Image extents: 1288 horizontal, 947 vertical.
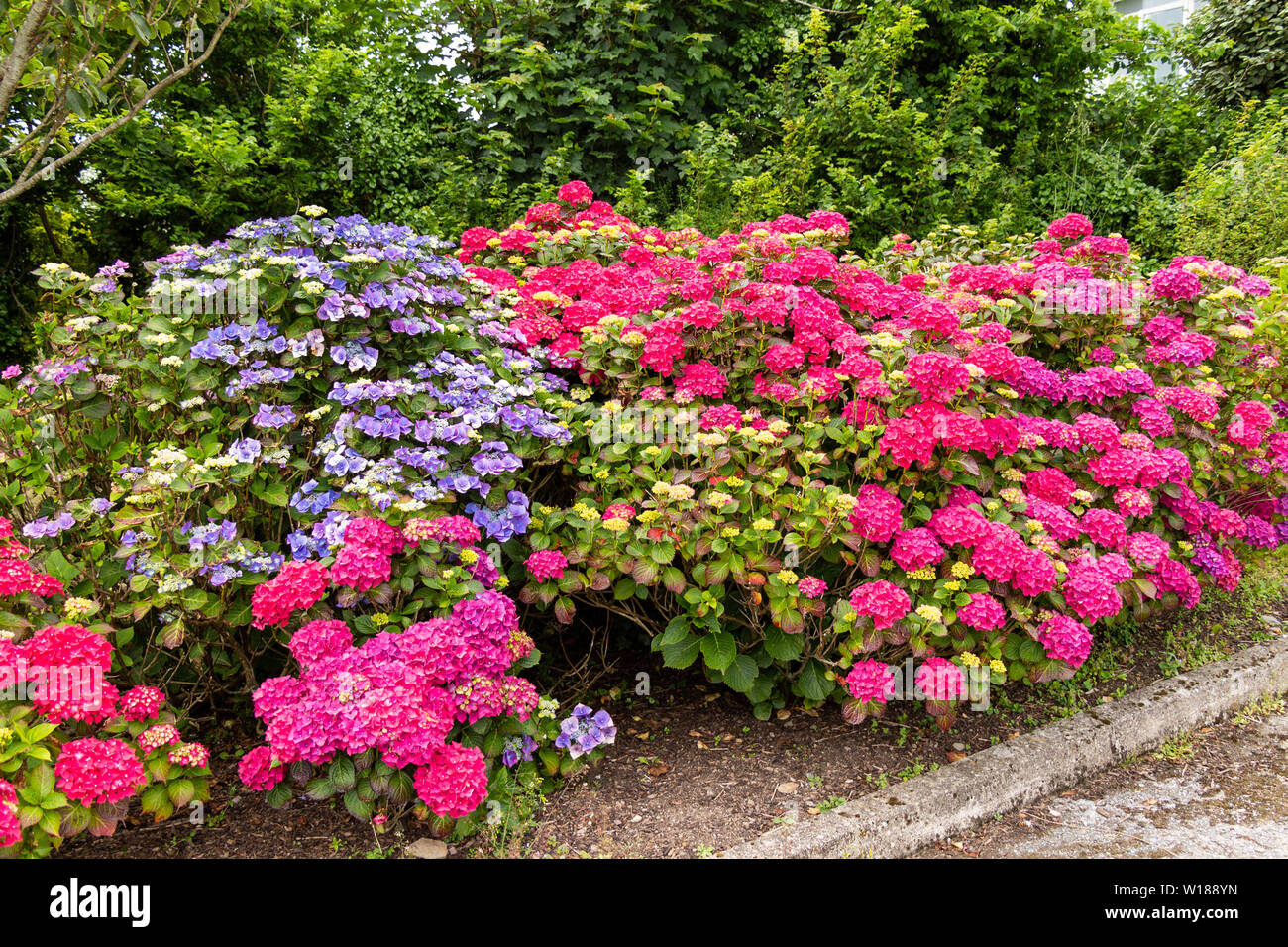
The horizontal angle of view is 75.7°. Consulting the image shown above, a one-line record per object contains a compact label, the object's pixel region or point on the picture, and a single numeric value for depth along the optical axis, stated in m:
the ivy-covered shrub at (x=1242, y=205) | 6.45
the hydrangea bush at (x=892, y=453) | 2.72
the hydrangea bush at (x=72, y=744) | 1.90
